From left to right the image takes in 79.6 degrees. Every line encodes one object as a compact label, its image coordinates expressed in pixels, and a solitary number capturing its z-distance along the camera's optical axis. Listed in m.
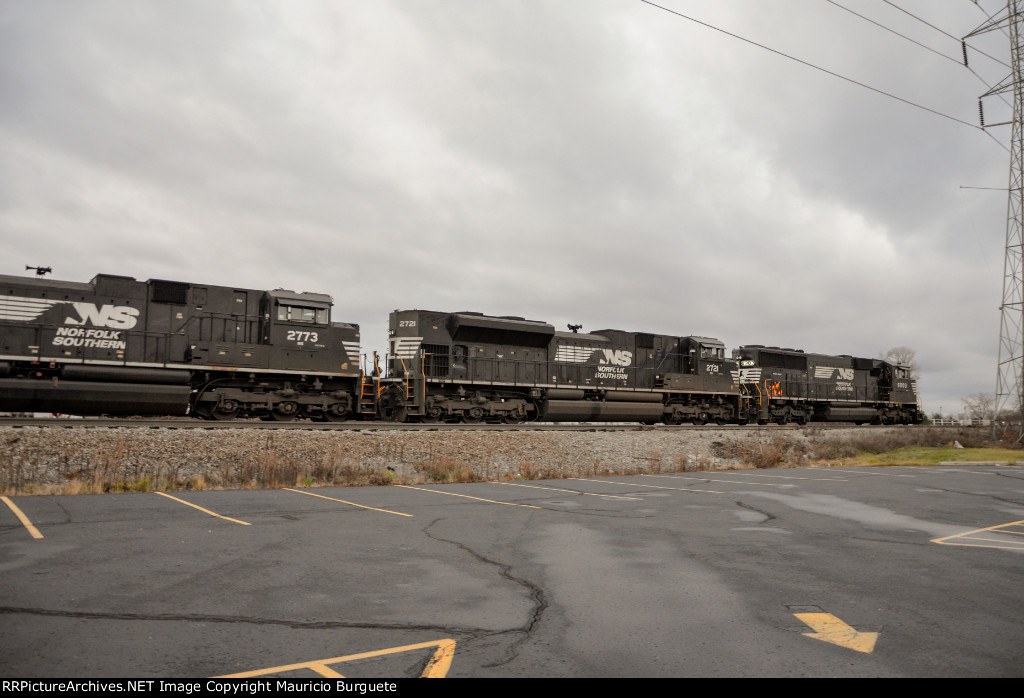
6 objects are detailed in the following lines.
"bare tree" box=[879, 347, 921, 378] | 79.91
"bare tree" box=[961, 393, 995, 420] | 48.88
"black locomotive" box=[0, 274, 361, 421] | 16.69
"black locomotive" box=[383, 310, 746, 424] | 22.58
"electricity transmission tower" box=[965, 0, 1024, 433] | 29.64
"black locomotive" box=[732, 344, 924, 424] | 34.44
